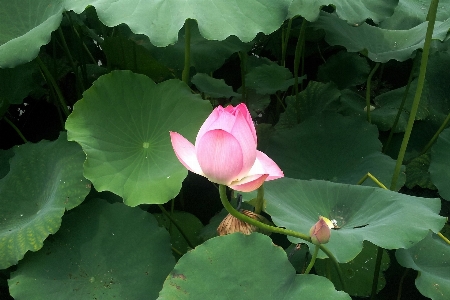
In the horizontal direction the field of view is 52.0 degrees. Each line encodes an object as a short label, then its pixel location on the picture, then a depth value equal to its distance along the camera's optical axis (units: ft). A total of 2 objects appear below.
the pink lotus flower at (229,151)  2.08
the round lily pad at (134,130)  3.44
